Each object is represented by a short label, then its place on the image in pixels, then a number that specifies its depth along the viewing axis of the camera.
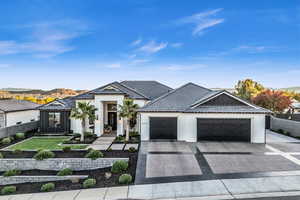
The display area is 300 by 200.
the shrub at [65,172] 10.33
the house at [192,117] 15.18
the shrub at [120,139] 15.83
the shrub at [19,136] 17.17
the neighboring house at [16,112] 19.48
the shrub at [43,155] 11.29
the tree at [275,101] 27.59
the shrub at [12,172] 10.42
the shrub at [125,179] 8.54
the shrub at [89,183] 8.57
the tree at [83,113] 16.33
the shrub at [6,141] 15.35
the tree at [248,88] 41.39
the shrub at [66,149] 12.67
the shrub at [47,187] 8.70
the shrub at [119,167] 9.94
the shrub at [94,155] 11.23
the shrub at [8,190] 8.87
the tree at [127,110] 16.05
